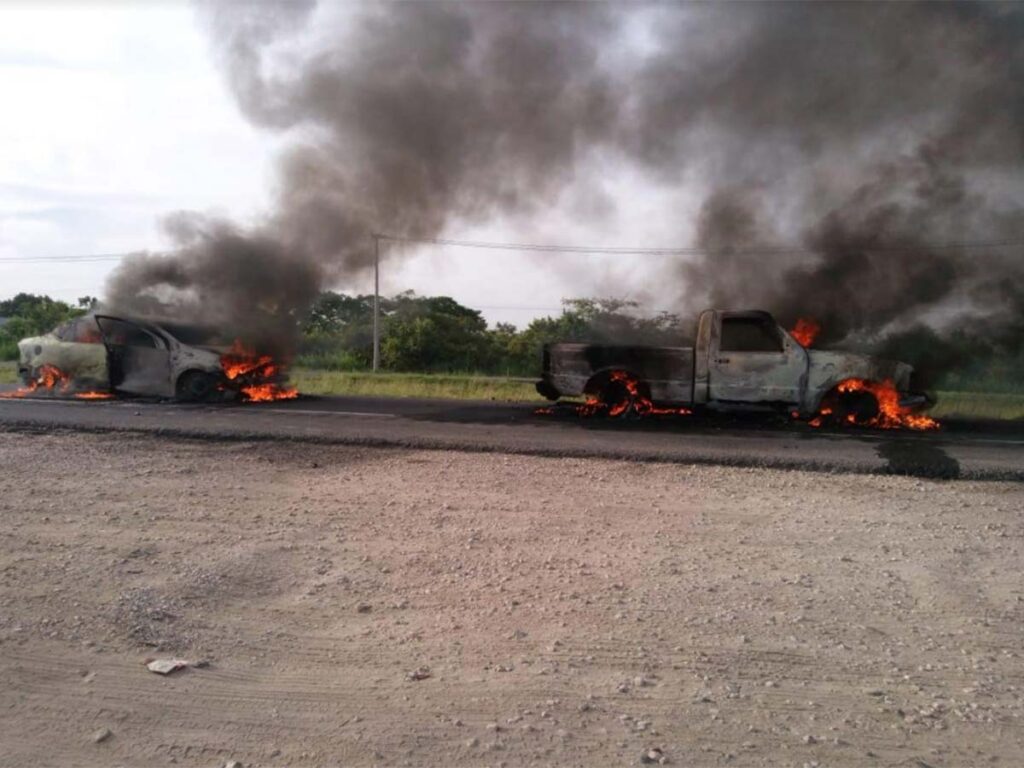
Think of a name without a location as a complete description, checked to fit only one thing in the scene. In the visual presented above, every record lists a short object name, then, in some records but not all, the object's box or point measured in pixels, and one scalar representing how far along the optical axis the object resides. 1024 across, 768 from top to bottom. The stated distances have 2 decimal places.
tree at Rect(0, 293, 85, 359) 31.50
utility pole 25.59
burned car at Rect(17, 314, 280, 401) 11.53
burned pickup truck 9.68
